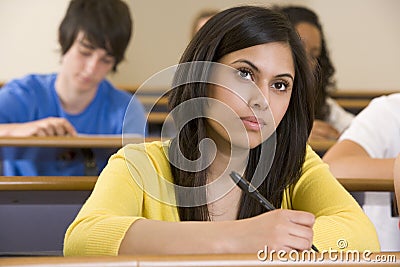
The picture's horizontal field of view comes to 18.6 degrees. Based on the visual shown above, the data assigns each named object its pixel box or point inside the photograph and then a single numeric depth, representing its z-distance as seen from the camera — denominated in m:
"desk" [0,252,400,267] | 1.34
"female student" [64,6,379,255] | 1.98
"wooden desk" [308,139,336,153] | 3.38
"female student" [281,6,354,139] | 4.76
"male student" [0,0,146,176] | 4.23
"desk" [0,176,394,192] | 2.34
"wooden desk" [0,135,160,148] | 3.06
